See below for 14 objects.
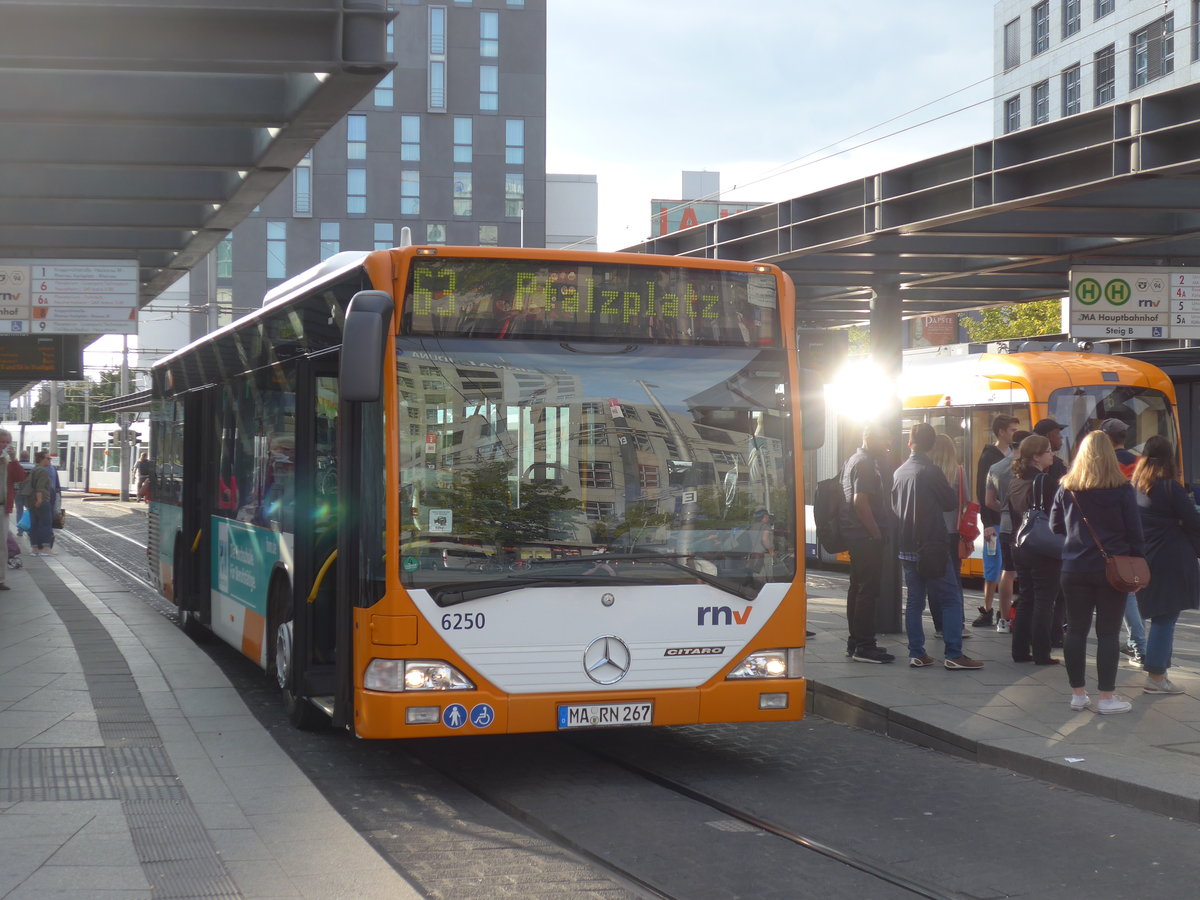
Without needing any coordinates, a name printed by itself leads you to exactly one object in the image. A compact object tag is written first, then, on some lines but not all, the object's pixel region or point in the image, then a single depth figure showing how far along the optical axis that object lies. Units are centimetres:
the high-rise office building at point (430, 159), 6769
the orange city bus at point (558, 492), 679
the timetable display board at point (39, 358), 2453
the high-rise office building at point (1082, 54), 3950
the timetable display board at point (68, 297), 1827
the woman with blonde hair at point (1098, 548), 845
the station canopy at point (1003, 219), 1023
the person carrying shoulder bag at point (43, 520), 2363
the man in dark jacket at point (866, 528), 1060
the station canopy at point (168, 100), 928
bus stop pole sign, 1460
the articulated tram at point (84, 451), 5703
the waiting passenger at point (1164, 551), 897
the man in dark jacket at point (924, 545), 1008
